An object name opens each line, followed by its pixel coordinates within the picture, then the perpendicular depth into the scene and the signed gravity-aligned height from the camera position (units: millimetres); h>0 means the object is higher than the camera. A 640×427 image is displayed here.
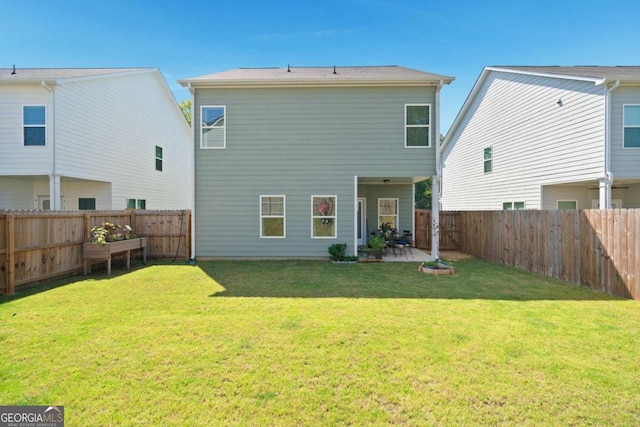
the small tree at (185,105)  31397 +11060
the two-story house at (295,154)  9914 +1910
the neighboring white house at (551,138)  9180 +2708
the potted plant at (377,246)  9938 -1096
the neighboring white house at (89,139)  10242 +2900
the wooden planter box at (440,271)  7914 -1511
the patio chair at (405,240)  11211 -1052
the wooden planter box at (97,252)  8023 -1034
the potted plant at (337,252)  9617 -1232
